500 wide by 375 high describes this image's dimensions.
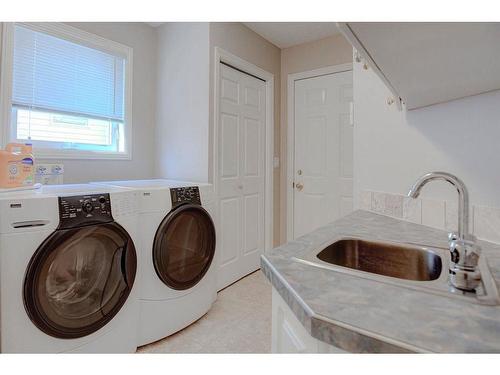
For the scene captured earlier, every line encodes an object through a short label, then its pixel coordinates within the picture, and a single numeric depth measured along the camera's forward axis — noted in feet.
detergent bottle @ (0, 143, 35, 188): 5.01
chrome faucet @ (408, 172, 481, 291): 2.21
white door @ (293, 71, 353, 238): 9.77
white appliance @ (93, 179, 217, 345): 5.97
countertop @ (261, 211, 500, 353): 1.52
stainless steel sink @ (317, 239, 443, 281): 3.29
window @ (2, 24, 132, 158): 6.61
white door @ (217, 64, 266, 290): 8.74
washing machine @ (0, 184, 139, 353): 4.12
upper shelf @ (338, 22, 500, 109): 1.94
